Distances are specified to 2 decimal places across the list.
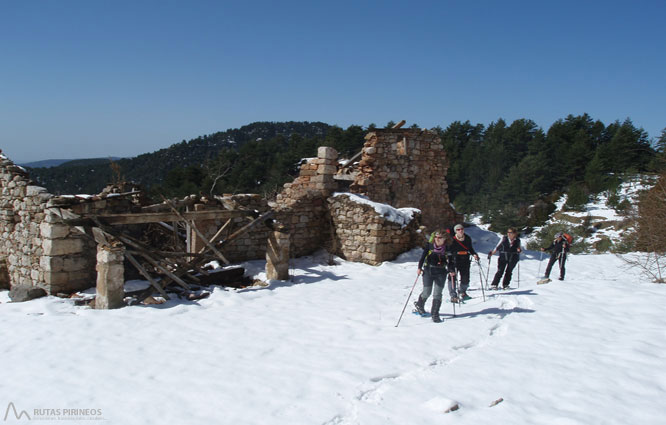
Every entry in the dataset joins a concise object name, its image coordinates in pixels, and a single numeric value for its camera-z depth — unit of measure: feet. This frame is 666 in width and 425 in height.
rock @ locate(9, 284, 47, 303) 23.27
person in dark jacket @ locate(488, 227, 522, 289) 28.22
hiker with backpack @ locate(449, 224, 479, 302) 24.78
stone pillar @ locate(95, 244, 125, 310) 21.88
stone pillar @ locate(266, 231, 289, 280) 29.99
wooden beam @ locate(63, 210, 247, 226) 23.38
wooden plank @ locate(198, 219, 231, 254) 29.37
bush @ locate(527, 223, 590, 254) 71.13
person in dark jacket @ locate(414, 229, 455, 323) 21.09
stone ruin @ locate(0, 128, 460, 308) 24.58
